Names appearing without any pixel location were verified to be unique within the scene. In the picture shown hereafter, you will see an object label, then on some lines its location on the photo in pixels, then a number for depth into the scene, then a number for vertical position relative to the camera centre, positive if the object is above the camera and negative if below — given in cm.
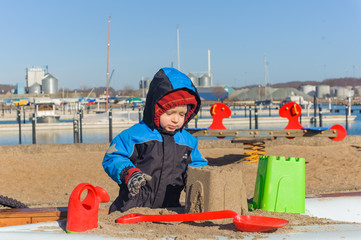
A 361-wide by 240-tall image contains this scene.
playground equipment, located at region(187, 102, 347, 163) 964 -71
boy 300 -30
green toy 275 -51
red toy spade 212 -55
